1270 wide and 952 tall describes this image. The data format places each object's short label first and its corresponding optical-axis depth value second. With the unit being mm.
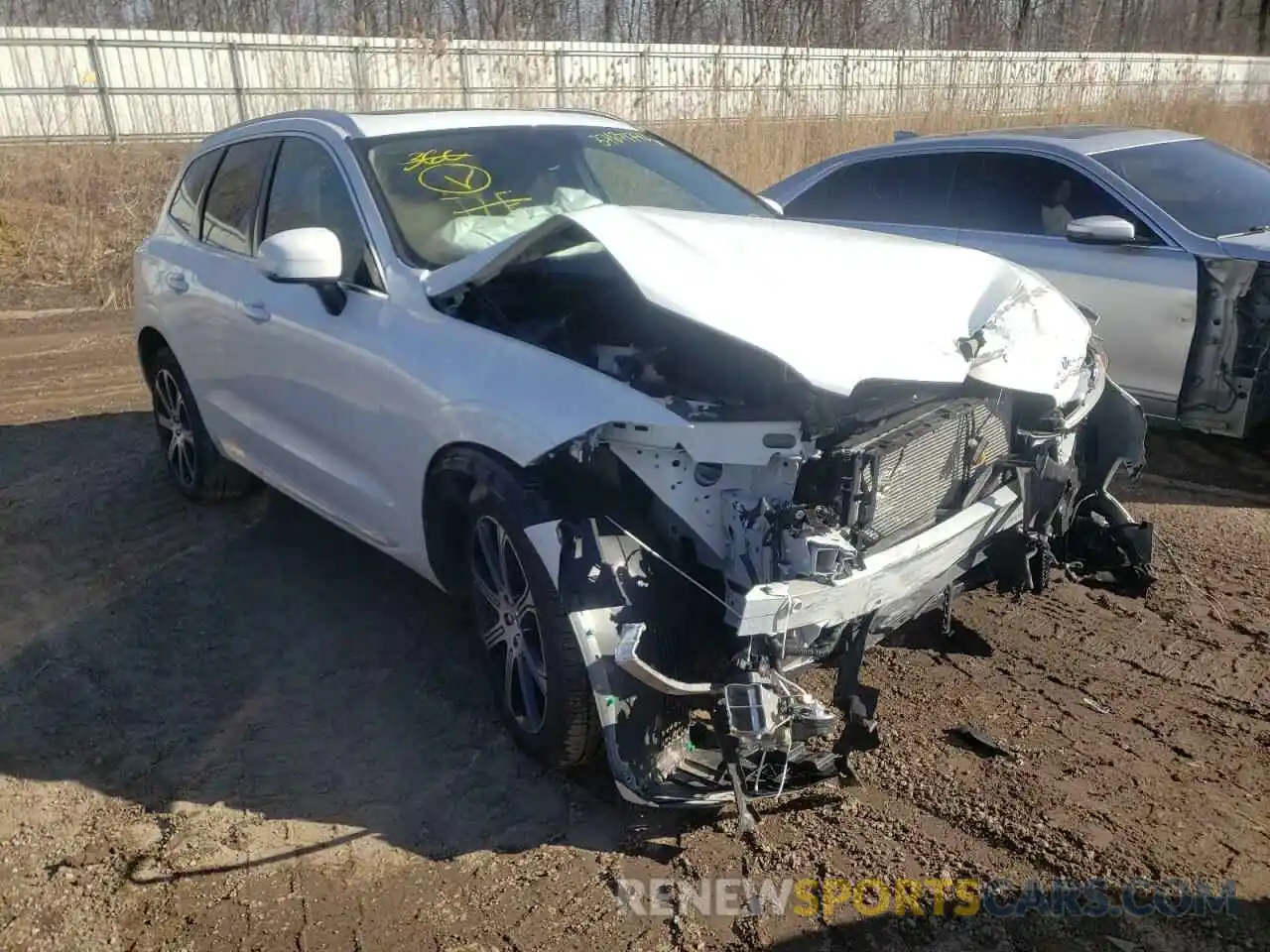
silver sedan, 5113
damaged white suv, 2652
